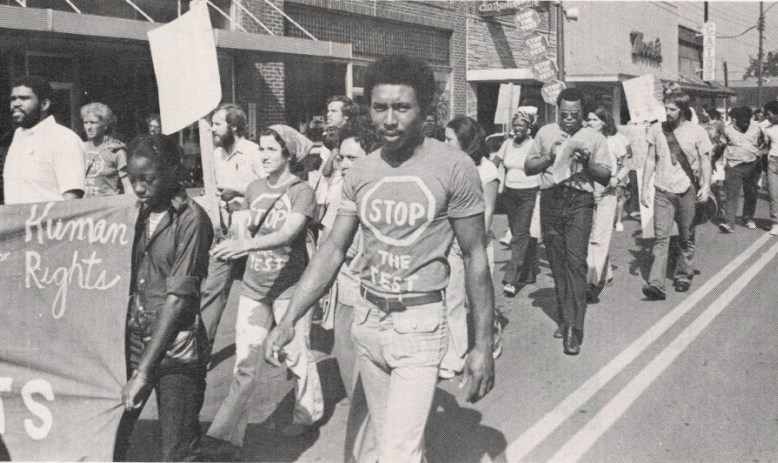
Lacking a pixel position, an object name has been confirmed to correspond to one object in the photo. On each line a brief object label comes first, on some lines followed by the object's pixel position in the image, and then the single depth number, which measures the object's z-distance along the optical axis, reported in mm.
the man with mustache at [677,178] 8469
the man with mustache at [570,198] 6527
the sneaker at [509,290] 8562
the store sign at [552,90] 15641
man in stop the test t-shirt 3188
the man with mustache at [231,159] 7125
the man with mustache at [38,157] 4832
